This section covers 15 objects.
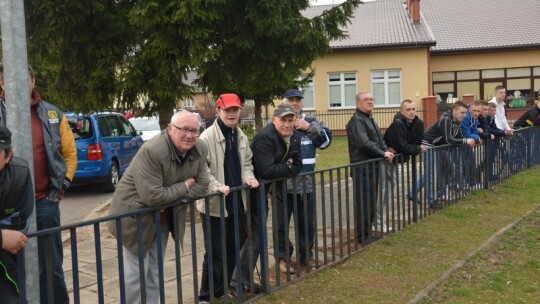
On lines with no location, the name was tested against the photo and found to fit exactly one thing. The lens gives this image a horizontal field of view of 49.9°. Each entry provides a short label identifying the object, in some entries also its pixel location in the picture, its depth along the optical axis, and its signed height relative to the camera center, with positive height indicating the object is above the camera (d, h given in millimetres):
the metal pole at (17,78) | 3029 +241
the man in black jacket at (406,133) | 7594 -322
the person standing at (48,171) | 4121 -350
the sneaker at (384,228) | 7084 -1484
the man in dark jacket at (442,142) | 8523 -561
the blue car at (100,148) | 11875 -588
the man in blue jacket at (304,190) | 5676 -751
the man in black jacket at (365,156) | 6652 -557
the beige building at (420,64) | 30078 +2366
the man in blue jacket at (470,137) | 9750 -553
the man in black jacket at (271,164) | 5195 -461
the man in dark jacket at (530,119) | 14023 -355
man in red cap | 4770 -577
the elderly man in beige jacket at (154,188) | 4012 -495
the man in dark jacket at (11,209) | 3039 -471
